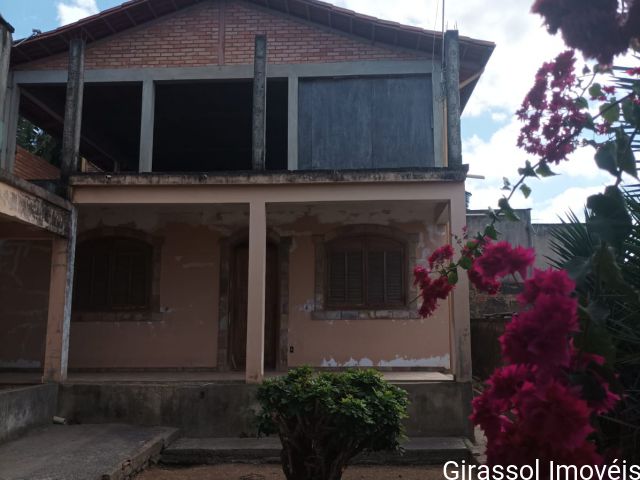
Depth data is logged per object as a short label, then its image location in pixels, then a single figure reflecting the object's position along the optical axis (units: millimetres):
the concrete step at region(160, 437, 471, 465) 6875
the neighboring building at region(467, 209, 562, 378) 11015
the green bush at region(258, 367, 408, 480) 4844
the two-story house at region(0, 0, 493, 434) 8180
